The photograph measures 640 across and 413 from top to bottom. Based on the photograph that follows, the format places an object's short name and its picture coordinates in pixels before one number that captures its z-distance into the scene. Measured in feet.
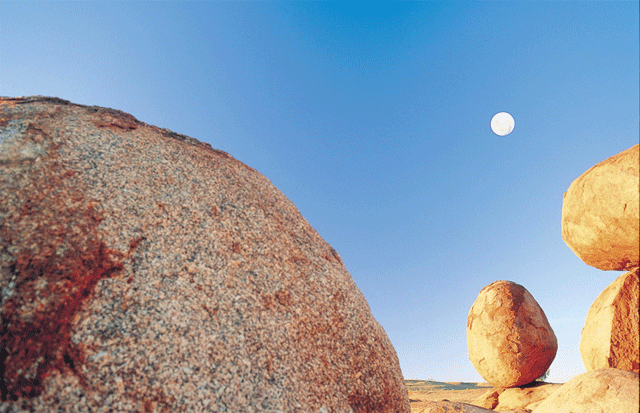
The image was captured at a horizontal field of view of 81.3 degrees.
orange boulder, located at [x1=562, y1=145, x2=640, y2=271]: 16.72
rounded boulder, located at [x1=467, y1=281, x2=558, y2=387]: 46.91
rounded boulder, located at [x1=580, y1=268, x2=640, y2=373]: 24.40
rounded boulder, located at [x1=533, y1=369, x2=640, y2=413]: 21.27
